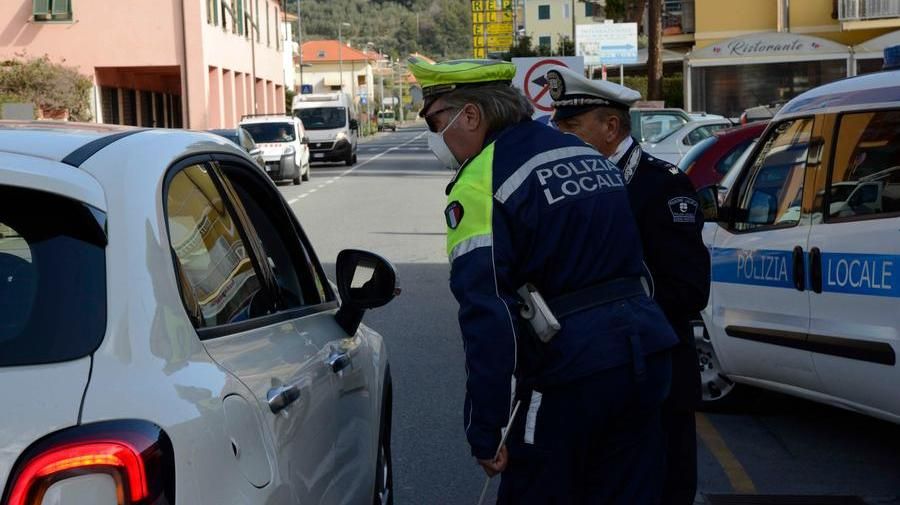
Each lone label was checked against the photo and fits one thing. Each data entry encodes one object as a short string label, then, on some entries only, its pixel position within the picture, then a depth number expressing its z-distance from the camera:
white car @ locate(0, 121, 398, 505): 2.32
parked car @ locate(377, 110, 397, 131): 121.06
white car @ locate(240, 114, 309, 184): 31.72
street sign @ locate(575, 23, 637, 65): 53.44
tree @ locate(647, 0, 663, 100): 37.66
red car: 12.12
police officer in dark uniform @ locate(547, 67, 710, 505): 4.38
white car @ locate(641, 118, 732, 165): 21.75
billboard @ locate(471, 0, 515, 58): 74.44
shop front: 39.59
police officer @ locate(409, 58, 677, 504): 3.30
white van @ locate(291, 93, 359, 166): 42.84
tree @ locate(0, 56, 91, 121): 36.88
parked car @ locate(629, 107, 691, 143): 25.27
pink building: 41.47
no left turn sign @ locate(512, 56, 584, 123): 16.22
